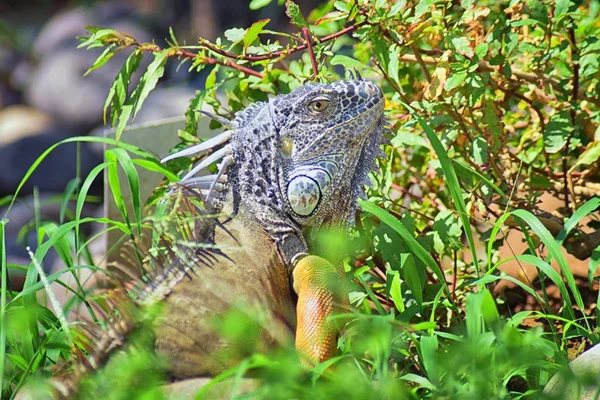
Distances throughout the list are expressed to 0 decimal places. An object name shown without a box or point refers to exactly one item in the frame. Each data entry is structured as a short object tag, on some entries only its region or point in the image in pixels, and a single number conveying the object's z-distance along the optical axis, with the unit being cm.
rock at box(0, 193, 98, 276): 1540
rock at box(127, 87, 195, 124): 1387
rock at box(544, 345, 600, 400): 407
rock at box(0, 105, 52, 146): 1958
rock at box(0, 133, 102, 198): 1808
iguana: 482
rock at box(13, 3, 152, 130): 1961
